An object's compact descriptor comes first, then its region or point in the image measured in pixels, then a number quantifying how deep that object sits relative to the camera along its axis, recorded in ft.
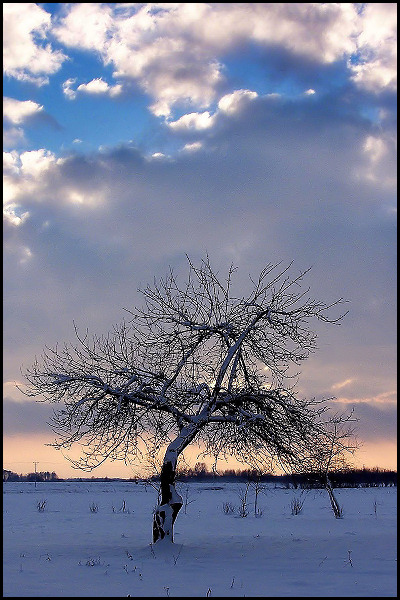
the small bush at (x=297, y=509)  103.85
